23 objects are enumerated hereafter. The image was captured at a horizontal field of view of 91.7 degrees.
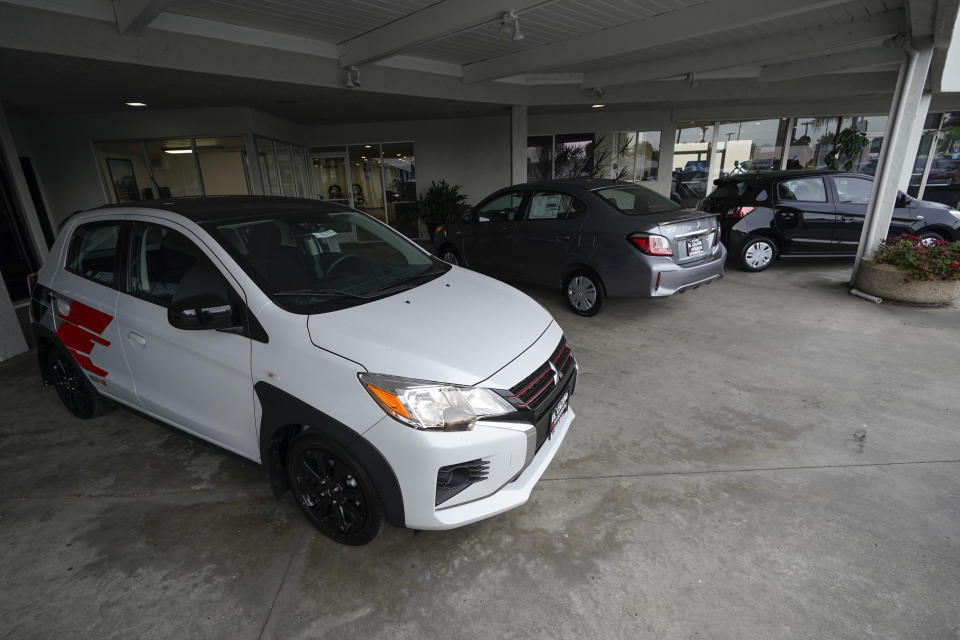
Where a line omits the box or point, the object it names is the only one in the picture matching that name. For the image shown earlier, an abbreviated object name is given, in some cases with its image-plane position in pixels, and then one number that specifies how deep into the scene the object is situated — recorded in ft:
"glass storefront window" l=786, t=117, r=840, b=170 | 41.86
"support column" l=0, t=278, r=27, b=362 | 15.85
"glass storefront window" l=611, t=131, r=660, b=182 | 42.63
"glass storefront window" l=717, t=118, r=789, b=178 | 42.86
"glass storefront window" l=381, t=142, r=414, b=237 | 42.29
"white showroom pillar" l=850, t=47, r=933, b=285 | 18.81
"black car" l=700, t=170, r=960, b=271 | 23.57
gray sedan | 16.30
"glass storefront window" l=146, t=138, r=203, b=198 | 32.09
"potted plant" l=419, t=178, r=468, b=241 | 40.57
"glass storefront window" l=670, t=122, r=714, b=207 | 43.04
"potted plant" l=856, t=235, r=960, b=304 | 18.52
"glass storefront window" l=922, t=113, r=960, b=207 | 39.63
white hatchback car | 6.40
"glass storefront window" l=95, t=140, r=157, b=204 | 32.42
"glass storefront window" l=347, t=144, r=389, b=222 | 42.47
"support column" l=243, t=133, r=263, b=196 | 30.81
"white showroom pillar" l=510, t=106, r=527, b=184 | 34.24
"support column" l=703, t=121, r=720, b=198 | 42.88
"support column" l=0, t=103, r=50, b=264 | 21.85
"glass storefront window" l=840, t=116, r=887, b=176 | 40.96
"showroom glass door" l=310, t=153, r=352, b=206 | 42.68
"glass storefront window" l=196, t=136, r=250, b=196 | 31.50
